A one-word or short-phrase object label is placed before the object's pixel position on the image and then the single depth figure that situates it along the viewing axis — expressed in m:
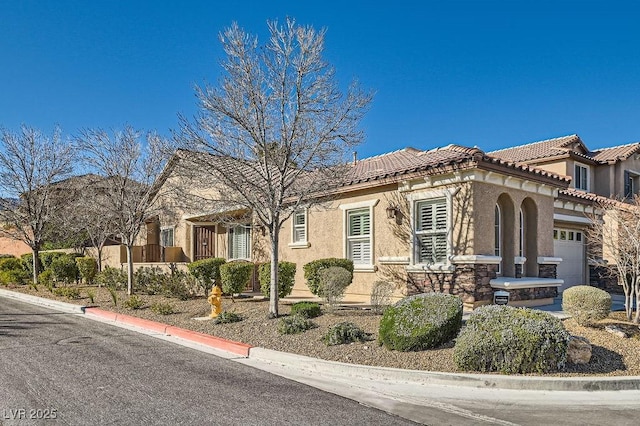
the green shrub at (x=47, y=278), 19.19
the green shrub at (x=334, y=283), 11.66
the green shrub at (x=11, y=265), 24.75
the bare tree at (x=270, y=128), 10.59
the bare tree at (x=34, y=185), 19.84
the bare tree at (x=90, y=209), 16.25
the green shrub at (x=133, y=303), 13.56
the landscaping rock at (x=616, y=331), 8.64
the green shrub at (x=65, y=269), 20.20
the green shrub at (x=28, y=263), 24.14
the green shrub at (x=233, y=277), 13.52
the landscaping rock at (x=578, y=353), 7.28
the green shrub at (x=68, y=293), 16.16
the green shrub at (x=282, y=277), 13.37
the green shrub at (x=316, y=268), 13.47
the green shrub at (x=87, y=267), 20.02
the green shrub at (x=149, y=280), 15.94
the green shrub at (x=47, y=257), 24.39
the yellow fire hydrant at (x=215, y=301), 11.75
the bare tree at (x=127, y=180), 15.91
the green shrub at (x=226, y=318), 11.09
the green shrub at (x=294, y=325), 9.70
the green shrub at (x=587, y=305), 9.03
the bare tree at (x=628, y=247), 9.64
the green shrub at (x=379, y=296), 11.29
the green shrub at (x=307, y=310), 10.85
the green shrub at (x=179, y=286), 14.98
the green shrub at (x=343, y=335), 8.68
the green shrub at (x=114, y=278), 18.19
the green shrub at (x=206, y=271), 14.61
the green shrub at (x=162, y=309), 12.65
